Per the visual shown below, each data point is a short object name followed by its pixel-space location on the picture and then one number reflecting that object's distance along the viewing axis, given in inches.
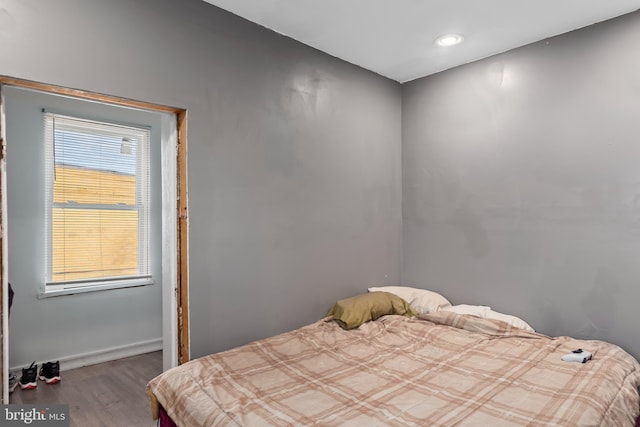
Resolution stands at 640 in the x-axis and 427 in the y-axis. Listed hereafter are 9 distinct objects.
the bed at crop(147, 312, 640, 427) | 60.6
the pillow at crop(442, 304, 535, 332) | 103.5
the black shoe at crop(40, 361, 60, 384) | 127.2
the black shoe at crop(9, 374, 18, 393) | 120.3
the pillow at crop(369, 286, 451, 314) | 117.9
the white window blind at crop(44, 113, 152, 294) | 143.8
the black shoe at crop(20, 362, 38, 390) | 121.8
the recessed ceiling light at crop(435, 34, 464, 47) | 103.2
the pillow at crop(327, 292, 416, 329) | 105.5
